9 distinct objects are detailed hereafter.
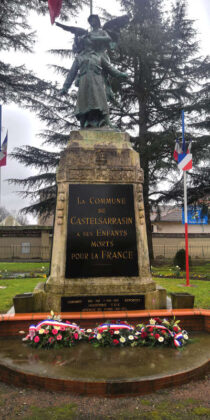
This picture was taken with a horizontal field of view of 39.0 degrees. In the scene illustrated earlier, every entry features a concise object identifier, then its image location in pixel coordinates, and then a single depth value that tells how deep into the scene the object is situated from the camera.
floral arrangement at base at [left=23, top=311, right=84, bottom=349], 3.60
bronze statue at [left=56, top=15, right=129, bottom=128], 5.93
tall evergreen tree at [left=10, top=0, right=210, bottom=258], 16.45
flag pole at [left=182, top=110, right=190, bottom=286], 8.66
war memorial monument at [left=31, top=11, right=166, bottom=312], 4.71
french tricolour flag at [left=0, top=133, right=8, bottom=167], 11.17
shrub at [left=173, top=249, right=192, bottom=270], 15.39
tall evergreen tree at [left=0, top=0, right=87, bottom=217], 13.83
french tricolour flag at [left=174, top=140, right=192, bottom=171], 9.02
